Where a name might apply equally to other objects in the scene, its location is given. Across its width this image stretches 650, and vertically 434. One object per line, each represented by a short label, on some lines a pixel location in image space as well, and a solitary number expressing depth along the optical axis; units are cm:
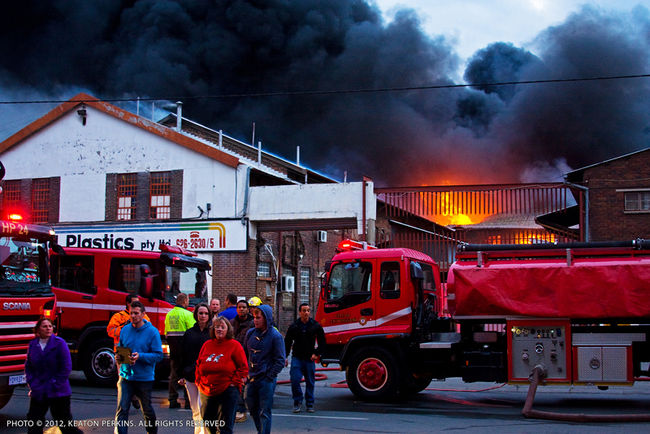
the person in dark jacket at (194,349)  865
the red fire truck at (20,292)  959
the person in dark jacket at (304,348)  1117
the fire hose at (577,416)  1002
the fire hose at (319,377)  1519
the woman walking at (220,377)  709
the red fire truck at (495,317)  1151
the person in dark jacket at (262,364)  791
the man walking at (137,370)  768
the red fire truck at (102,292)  1406
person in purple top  757
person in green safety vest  1073
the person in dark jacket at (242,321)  1083
